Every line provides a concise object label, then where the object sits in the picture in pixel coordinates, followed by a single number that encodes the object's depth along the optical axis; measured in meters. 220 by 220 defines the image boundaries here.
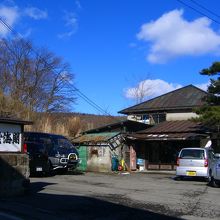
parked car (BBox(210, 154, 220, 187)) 12.57
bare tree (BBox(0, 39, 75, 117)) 31.97
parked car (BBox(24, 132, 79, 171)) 14.98
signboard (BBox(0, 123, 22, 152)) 8.87
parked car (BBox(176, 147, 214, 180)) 14.60
